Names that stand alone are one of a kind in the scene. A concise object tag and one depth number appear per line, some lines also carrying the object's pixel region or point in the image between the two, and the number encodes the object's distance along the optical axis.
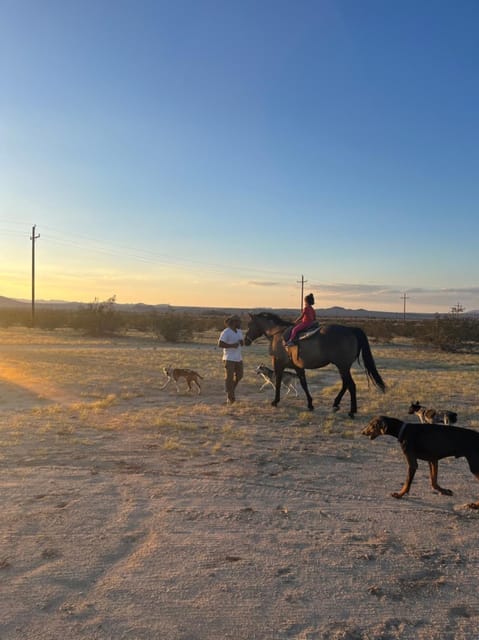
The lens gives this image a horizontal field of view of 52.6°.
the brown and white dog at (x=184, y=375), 12.95
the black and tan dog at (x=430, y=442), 5.18
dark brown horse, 10.77
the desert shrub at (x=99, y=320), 39.72
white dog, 12.35
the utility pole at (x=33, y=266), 46.56
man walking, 11.01
